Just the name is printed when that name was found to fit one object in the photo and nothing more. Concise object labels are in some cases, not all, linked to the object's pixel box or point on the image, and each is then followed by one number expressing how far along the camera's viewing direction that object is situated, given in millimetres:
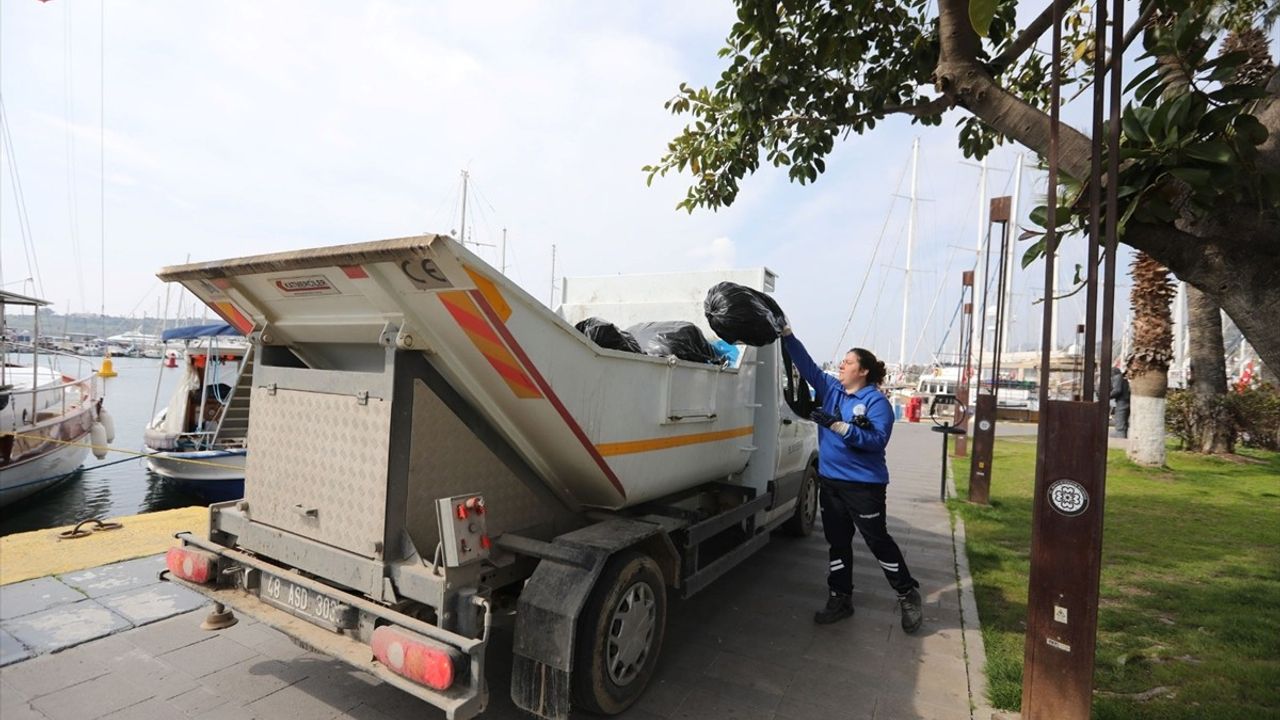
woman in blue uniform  4441
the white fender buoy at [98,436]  12461
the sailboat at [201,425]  10906
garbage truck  2629
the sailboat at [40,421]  9570
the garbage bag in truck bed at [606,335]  3652
